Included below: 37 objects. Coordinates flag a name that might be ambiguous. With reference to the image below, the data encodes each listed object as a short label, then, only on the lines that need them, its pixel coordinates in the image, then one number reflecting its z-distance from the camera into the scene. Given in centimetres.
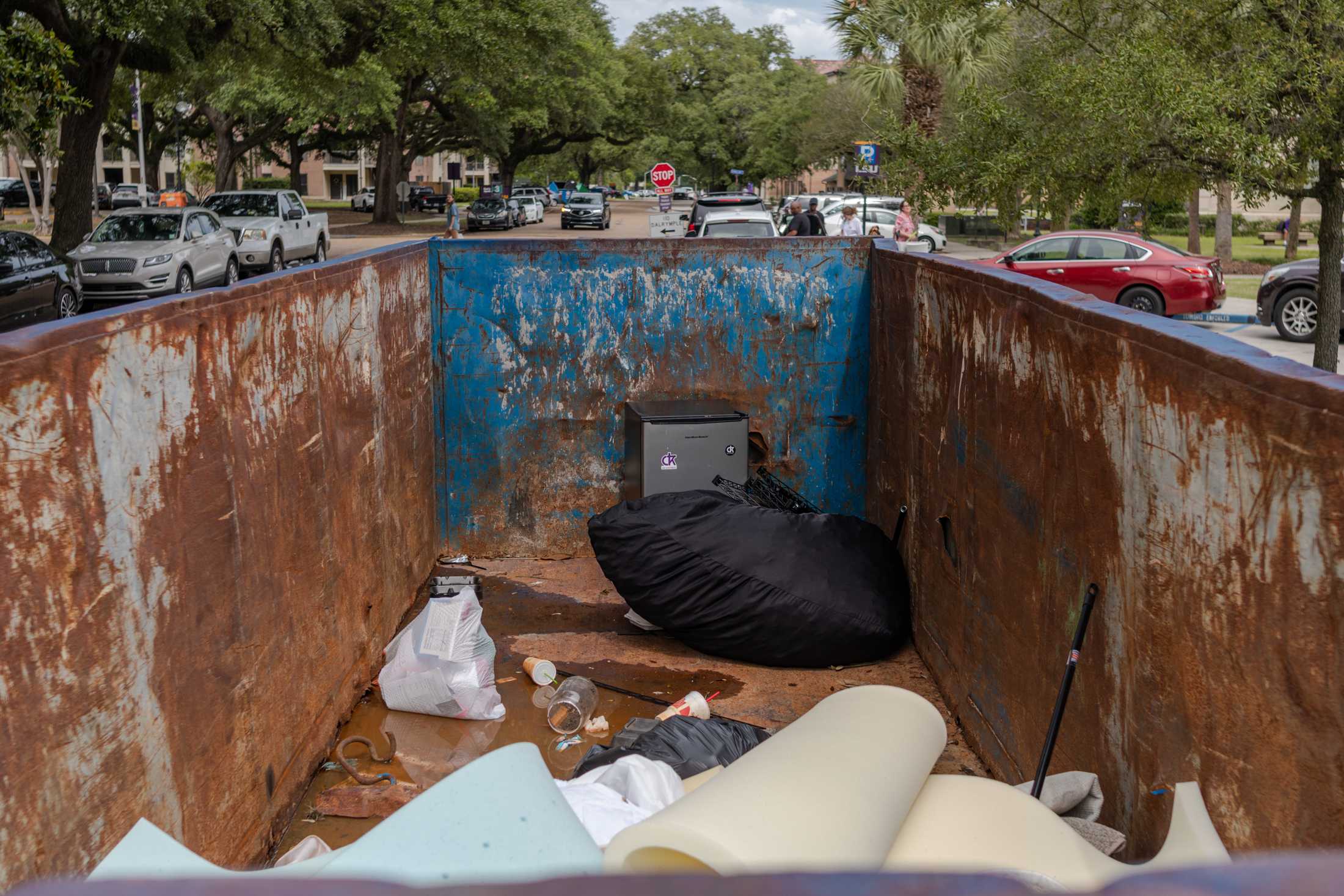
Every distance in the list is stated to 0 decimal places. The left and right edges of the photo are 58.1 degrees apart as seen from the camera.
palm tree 2642
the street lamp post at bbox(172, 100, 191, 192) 4991
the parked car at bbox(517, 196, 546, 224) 5806
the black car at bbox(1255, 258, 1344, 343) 1752
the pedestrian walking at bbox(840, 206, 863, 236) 2277
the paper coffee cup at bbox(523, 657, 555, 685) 558
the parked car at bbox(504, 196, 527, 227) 5294
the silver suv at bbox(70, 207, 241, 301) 2006
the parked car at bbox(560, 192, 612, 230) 5134
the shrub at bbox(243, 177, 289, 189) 7169
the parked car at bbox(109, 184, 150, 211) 5662
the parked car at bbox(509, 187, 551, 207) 6675
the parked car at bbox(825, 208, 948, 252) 3475
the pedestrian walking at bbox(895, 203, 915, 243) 2453
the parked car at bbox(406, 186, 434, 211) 7675
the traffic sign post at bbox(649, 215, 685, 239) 2645
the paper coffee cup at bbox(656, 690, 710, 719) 508
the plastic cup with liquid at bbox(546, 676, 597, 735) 517
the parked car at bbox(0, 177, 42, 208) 6381
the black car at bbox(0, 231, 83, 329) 1627
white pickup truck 2566
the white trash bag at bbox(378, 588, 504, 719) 512
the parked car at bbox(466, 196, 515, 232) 4925
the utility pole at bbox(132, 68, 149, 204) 4144
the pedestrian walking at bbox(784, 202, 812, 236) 1975
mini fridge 695
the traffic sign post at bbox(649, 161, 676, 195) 3334
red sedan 1959
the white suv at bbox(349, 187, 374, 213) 7569
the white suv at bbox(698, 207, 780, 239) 2139
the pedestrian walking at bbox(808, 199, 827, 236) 2022
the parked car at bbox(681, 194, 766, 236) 2817
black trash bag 428
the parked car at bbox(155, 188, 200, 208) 3797
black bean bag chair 573
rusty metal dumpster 245
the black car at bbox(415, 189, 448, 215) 7581
